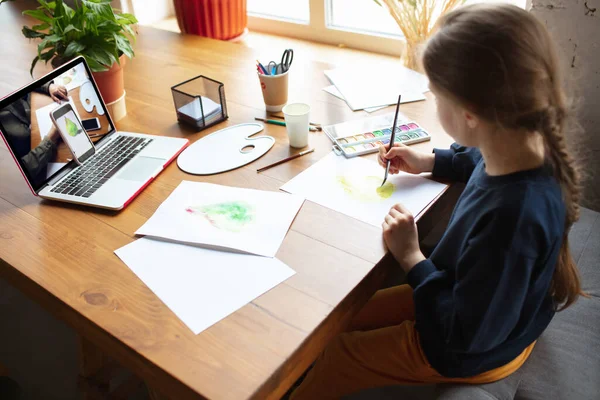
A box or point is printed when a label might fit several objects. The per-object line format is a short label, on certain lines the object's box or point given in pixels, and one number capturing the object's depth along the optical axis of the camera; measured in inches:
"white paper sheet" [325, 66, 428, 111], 52.0
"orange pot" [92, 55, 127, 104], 48.1
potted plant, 46.2
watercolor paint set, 44.3
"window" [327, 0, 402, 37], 80.0
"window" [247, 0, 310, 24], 90.5
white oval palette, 43.4
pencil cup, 49.2
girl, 27.9
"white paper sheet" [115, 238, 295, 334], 29.6
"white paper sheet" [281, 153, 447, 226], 37.2
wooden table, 26.6
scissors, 50.1
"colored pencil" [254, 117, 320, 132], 47.7
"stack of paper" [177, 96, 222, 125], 48.8
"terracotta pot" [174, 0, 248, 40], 78.9
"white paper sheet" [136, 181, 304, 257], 34.7
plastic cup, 43.6
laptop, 38.8
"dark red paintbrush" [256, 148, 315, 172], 42.5
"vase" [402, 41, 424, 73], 60.6
